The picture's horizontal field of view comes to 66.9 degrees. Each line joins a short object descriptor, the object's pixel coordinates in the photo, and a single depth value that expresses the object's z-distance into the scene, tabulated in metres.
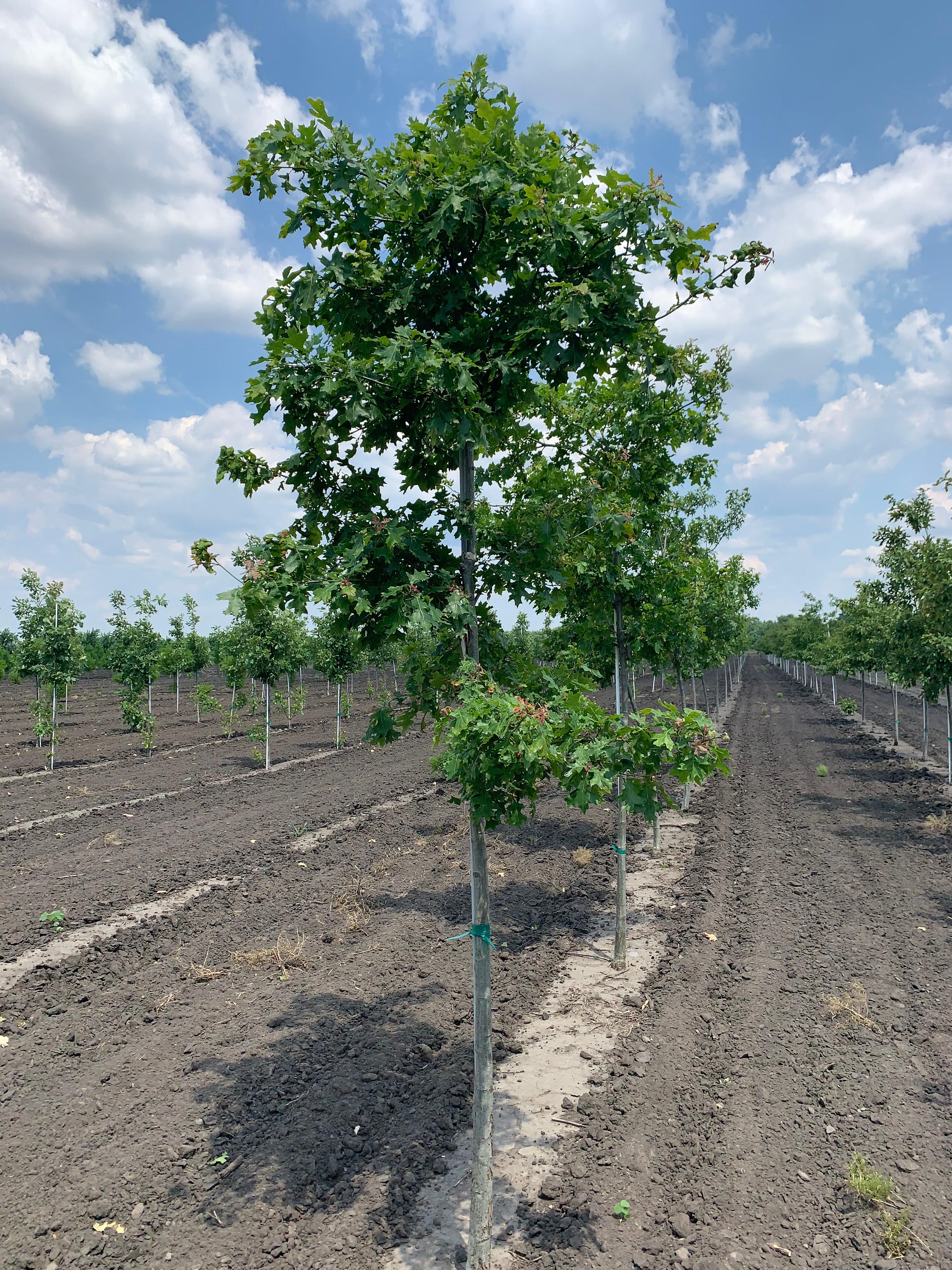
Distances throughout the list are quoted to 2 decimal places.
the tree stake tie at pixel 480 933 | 4.42
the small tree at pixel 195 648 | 32.50
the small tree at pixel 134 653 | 26.69
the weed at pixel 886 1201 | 4.21
